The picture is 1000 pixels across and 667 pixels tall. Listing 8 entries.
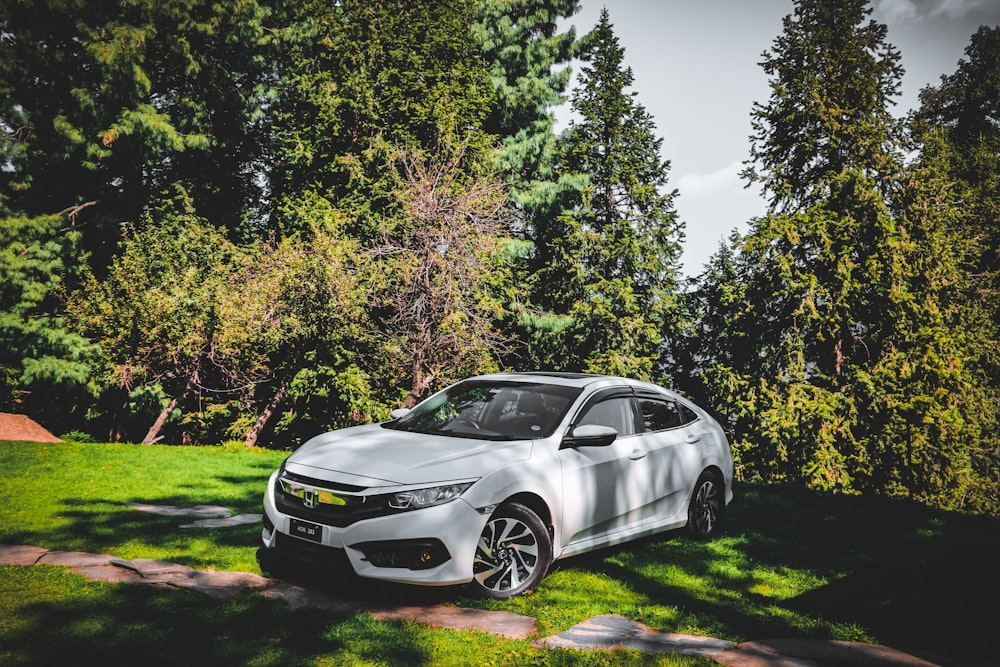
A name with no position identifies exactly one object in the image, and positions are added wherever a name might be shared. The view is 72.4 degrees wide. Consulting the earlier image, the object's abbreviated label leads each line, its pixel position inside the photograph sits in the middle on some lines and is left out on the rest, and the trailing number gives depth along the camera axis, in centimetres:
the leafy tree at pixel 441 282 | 1465
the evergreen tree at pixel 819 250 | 2277
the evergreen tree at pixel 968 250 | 2303
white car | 464
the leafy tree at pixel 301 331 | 1498
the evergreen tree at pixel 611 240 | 2752
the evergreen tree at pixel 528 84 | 2722
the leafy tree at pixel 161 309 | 1512
